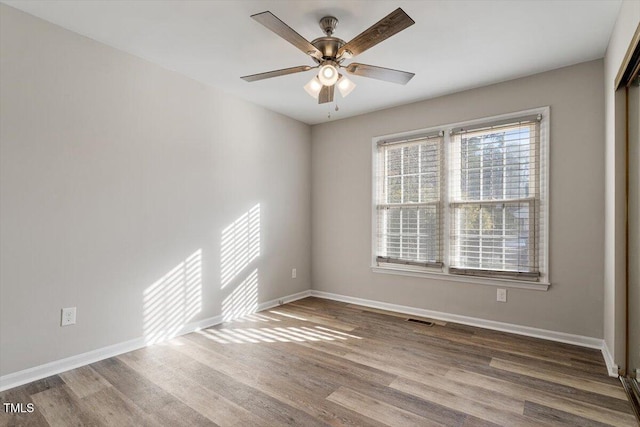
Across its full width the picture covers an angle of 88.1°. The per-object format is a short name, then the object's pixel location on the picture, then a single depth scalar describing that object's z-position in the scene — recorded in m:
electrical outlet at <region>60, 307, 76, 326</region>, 2.47
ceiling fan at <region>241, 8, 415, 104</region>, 1.96
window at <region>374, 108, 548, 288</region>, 3.24
